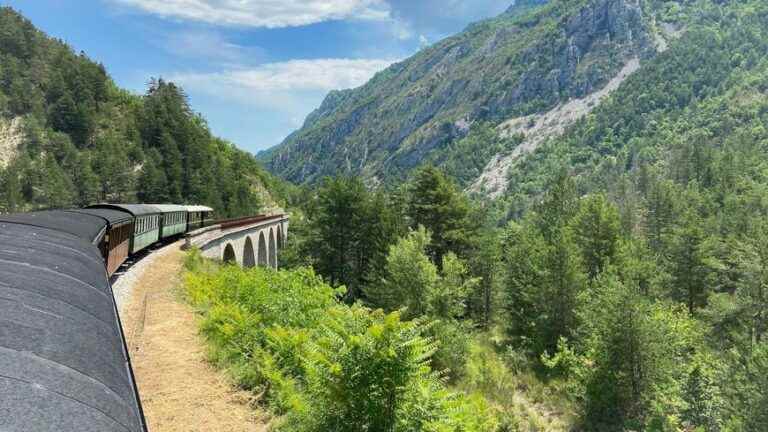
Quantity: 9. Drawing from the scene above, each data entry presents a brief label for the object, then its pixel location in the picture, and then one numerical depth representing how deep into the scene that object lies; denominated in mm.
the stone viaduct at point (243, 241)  32375
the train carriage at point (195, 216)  37906
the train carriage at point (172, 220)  29516
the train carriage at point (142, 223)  22427
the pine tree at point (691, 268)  43519
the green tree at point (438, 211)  38969
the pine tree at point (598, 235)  41375
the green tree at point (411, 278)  29781
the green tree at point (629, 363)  23953
